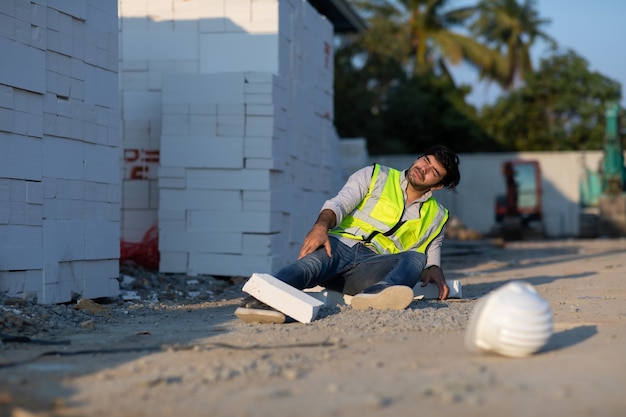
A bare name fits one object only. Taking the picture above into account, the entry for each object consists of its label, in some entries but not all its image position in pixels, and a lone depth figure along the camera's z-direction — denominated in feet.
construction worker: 20.67
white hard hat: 13.51
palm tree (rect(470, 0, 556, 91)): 125.49
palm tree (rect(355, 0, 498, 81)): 115.65
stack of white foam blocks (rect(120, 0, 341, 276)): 31.48
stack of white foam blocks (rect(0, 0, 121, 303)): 21.07
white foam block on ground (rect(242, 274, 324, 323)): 18.22
